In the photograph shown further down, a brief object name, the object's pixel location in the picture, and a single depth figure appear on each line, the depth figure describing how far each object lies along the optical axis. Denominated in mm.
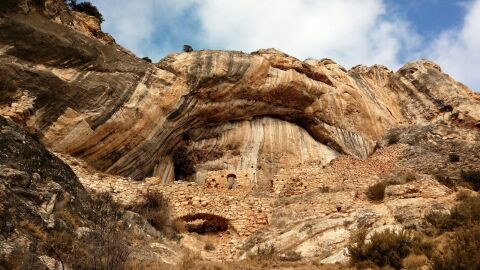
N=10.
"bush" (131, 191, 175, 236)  15531
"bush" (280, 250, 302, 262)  12891
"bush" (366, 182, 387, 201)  15797
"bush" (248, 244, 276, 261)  13258
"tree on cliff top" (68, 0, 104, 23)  25375
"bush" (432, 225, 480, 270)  9164
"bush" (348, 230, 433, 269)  11062
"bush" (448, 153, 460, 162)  19100
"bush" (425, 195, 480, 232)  12219
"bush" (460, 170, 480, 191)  16500
